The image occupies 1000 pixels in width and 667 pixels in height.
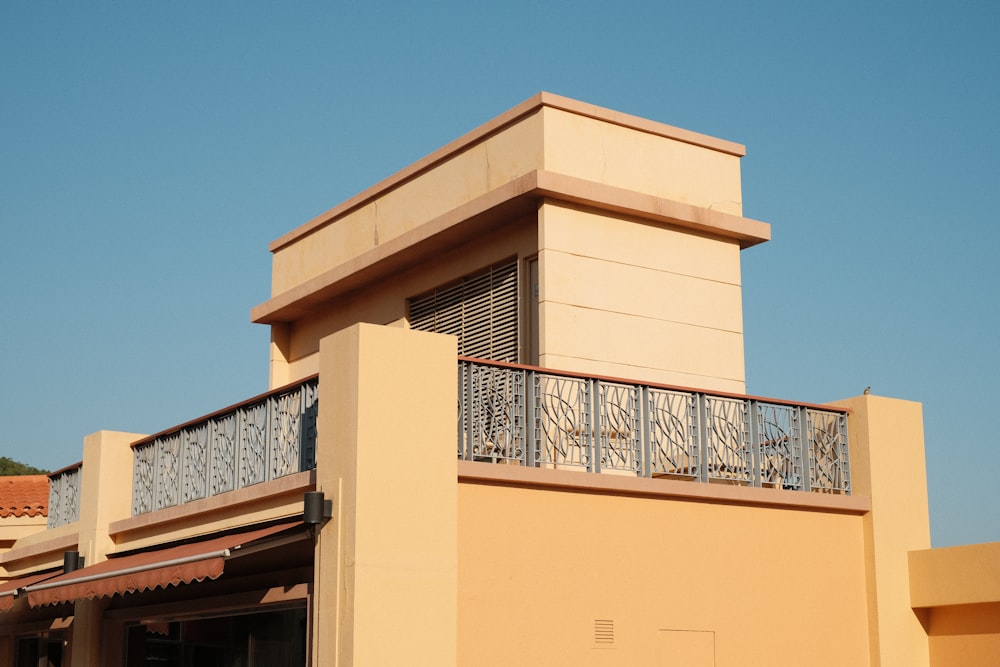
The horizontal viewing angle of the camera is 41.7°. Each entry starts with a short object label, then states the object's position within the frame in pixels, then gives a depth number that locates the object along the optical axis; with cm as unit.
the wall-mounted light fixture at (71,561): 1482
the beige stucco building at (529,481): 1046
